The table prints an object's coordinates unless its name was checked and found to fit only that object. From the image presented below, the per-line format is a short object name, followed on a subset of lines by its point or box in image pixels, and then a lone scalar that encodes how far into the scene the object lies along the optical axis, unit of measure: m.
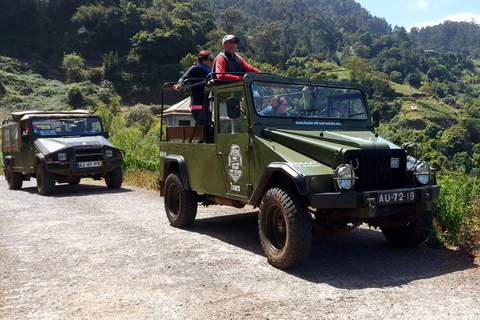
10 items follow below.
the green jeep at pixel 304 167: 5.11
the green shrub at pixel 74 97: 62.00
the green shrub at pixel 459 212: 6.13
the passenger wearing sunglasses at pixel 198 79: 7.33
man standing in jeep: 7.06
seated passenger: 6.07
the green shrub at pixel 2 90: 60.97
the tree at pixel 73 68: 75.53
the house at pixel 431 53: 194.65
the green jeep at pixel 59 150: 12.30
